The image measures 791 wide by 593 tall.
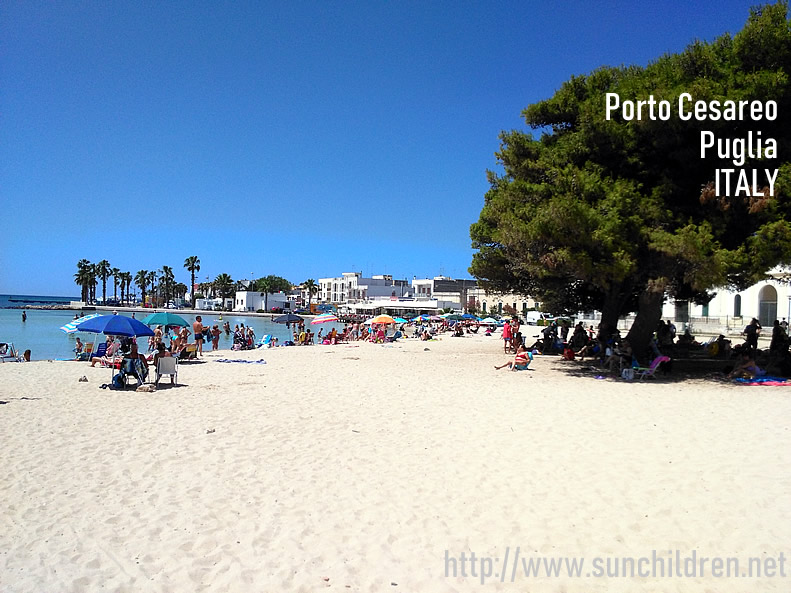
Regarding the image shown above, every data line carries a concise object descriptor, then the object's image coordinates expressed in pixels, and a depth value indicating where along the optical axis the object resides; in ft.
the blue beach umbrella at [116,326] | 43.70
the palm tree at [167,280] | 402.72
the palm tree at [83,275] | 407.44
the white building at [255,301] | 374.84
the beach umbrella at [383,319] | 112.02
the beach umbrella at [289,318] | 120.14
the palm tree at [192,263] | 363.35
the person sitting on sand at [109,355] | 55.52
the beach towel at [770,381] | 42.65
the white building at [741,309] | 132.26
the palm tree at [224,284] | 391.45
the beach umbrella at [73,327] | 46.49
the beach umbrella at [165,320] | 66.54
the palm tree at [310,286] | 411.09
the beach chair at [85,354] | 66.43
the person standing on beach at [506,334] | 73.31
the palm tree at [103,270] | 423.64
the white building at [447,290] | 317.28
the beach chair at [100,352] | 62.34
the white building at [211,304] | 390.01
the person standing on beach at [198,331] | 70.99
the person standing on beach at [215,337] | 89.54
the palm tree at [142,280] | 435.53
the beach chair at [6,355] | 66.31
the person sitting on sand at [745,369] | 45.03
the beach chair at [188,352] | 62.24
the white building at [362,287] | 415.64
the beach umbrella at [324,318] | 111.19
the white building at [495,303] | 253.83
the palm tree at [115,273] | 434.55
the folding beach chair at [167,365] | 41.45
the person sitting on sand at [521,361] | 53.11
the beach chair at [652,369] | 46.86
